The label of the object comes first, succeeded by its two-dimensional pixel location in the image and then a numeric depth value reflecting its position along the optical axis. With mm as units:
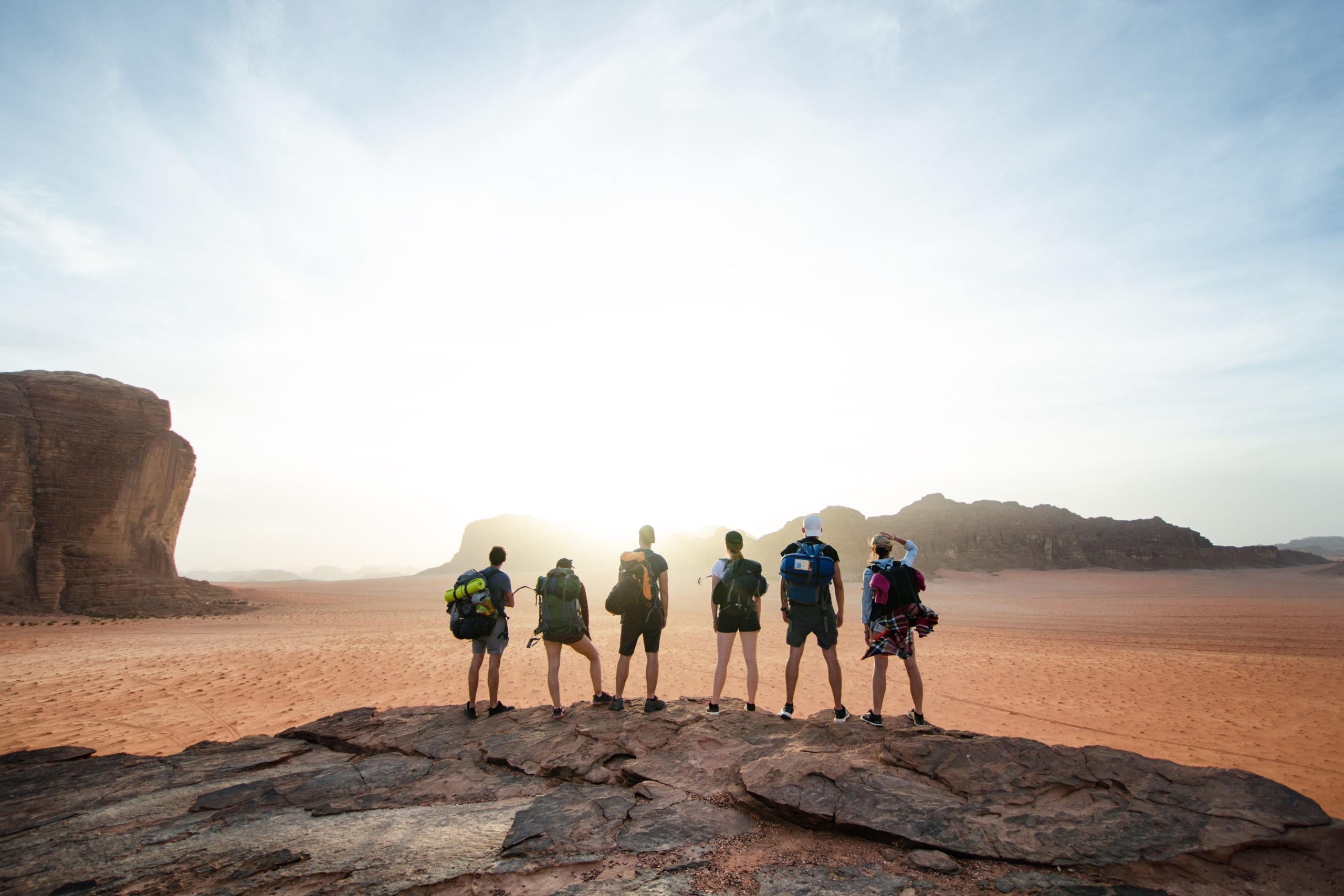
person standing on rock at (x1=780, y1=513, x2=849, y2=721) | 5777
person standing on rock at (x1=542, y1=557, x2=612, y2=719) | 6469
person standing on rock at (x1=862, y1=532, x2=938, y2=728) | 5602
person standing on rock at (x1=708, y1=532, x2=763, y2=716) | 6137
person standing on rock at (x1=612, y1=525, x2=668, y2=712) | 6473
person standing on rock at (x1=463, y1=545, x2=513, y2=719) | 6770
